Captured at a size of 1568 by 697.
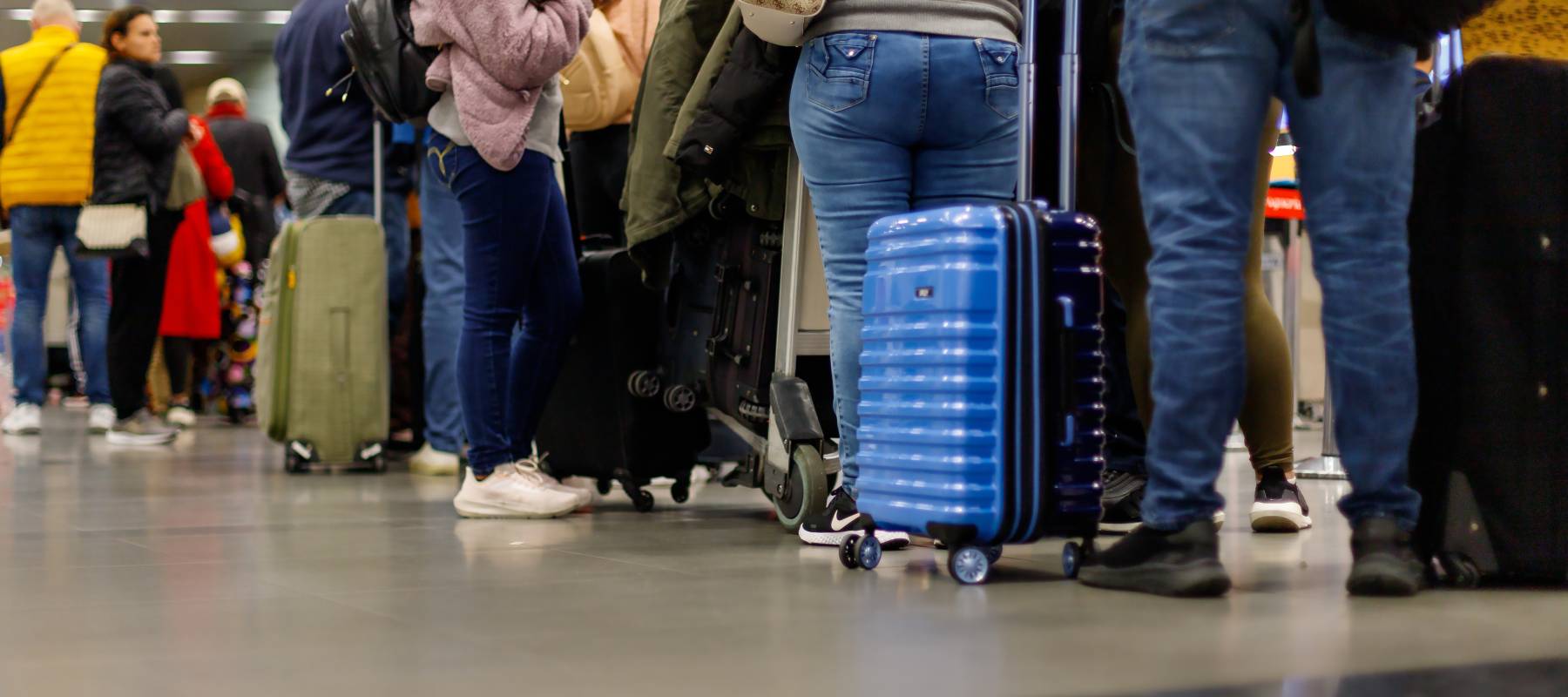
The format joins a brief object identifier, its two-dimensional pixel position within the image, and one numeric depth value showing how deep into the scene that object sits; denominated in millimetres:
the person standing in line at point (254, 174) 8562
